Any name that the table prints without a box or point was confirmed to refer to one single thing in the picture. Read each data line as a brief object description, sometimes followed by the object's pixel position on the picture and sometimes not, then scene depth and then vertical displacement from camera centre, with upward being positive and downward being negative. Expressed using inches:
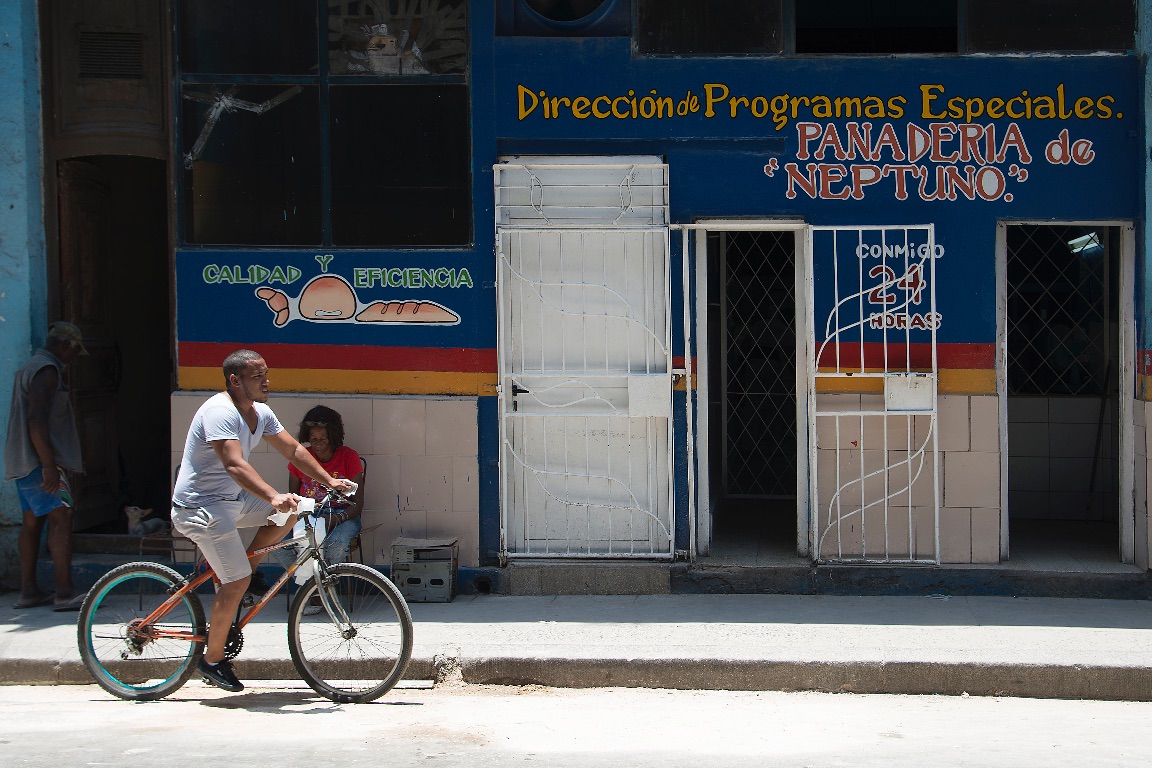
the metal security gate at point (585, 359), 302.8 -3.7
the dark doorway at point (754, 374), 392.5 -11.2
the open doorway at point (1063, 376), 368.8 -12.3
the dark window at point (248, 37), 306.7 +83.3
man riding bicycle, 223.1 -25.7
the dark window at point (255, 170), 308.5 +48.2
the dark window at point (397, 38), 305.0 +81.9
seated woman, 290.2 -29.6
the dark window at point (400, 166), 305.9 +48.3
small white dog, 329.2 -49.3
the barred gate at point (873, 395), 297.6 -14.1
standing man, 287.3 -25.5
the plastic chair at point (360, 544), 298.5 -51.3
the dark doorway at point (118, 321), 335.3 +9.6
